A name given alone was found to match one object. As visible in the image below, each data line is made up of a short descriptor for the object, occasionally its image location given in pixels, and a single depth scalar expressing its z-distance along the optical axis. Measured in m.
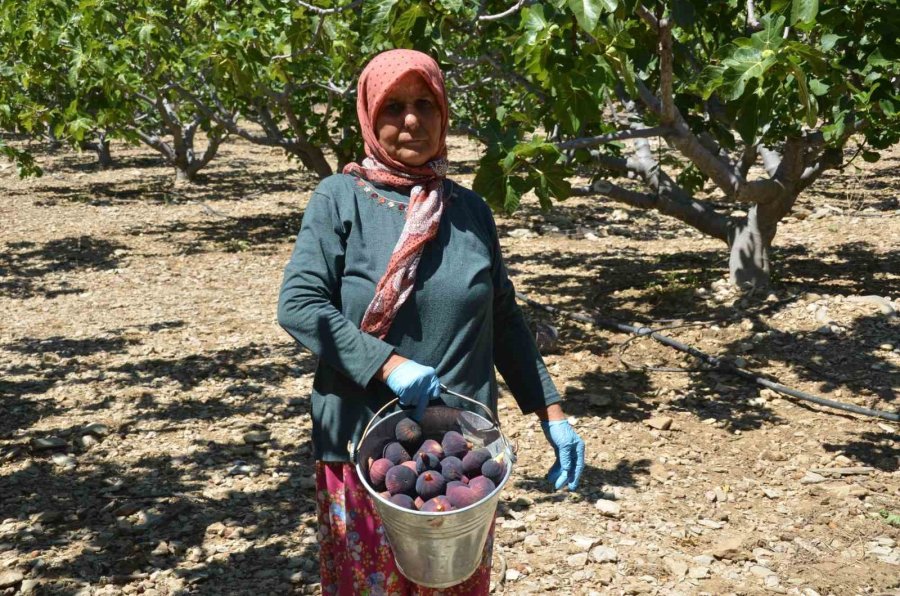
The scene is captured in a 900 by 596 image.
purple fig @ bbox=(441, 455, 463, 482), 1.94
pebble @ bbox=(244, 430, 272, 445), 4.84
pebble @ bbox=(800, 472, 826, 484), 4.27
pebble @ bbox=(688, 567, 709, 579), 3.50
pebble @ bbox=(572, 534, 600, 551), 3.72
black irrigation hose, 4.84
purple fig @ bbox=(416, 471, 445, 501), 1.89
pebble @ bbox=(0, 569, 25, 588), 3.43
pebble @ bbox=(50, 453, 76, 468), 4.52
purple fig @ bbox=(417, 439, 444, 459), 2.00
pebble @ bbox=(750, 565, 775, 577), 3.51
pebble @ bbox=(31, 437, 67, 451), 4.69
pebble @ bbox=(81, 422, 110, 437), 4.89
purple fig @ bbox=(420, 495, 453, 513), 1.85
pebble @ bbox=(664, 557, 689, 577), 3.52
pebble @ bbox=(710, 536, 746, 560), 3.64
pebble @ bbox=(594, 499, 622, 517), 4.00
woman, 2.03
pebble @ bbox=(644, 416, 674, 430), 4.95
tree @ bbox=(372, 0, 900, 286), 3.69
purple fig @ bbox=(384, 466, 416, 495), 1.90
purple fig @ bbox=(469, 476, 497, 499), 1.90
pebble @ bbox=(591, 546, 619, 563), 3.63
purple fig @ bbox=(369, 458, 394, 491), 1.94
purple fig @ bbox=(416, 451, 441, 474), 1.95
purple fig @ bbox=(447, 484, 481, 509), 1.88
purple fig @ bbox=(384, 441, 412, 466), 1.96
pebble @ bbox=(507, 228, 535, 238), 10.50
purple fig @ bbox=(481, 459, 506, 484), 1.94
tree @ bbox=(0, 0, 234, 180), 7.57
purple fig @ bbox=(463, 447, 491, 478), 1.97
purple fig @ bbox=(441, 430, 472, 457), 2.01
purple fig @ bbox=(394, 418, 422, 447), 2.01
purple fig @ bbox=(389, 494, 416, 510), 1.87
